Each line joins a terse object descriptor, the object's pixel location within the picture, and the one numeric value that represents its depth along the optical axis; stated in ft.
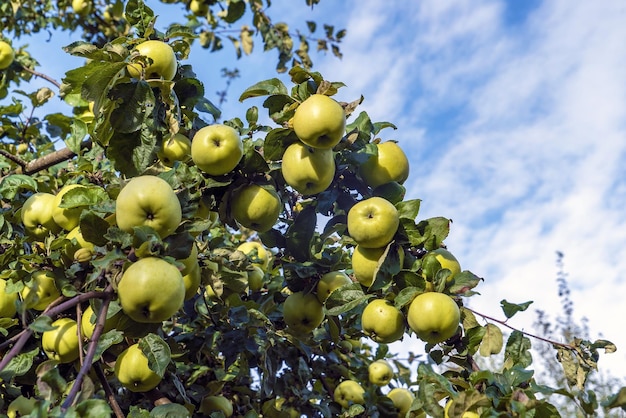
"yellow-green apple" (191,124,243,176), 6.05
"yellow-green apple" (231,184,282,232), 6.34
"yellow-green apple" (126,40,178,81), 6.32
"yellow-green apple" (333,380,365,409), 9.93
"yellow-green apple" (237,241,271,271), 12.04
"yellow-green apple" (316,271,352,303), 6.87
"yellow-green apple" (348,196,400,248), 6.00
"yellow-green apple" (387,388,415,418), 9.58
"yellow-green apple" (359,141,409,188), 6.81
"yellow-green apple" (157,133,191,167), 6.72
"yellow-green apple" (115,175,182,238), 5.16
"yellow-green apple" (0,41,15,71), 13.66
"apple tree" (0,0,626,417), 5.18
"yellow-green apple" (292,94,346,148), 5.80
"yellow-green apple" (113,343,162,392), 5.96
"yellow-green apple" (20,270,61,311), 6.29
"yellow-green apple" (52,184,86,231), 6.40
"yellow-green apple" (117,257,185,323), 4.81
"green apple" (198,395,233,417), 8.23
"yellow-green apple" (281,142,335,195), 6.20
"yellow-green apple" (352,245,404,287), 6.23
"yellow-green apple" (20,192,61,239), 6.82
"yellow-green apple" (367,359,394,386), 10.76
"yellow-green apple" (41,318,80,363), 5.88
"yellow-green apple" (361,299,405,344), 6.17
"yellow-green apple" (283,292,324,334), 7.11
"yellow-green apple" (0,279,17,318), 6.53
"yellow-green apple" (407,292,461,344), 5.66
